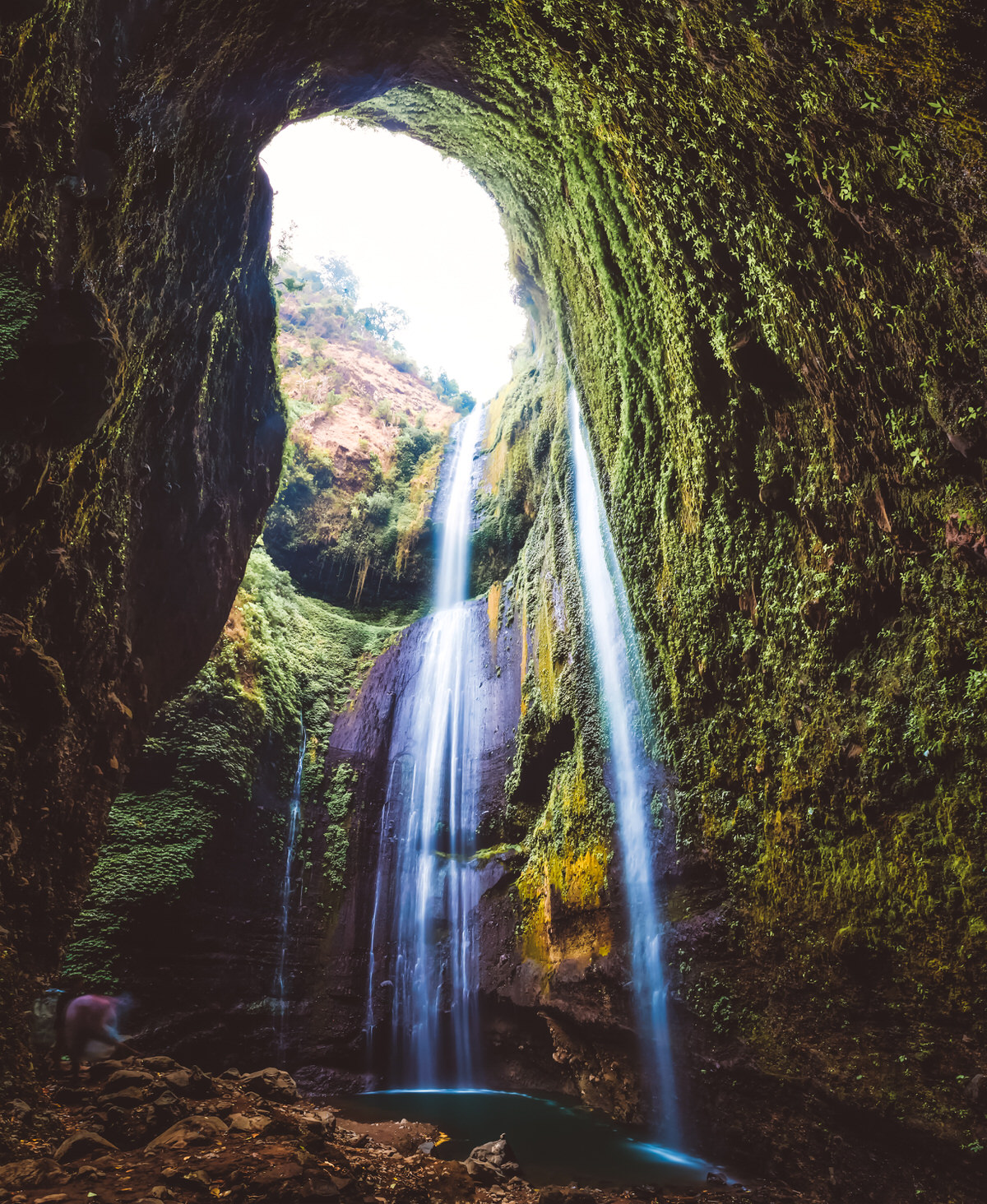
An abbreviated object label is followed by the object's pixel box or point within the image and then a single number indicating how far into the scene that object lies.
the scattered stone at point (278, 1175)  3.38
